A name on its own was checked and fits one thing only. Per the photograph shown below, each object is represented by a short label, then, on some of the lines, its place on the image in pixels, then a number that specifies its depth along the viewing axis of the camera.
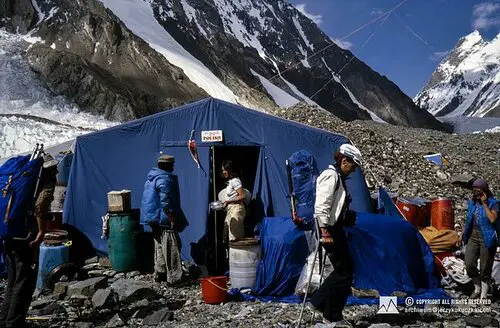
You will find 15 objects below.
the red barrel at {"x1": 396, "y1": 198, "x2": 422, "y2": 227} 8.92
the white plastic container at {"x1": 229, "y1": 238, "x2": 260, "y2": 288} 6.80
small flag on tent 8.79
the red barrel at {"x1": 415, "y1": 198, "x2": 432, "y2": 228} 8.99
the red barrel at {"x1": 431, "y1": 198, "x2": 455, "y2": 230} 8.80
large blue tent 8.69
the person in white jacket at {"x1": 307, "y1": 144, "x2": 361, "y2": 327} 4.82
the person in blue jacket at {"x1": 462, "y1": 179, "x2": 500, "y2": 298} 6.23
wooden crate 8.18
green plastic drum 8.05
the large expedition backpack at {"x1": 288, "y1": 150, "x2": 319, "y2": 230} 7.06
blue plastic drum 7.51
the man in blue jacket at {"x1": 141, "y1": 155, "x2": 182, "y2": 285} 7.34
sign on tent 8.69
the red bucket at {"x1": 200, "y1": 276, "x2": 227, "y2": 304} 6.43
